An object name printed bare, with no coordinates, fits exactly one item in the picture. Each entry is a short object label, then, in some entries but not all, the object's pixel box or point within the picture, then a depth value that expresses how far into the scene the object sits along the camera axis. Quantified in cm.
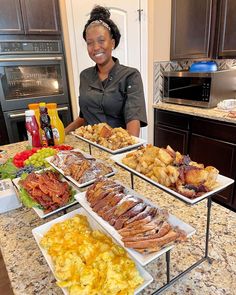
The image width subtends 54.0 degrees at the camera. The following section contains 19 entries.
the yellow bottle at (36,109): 139
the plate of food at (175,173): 59
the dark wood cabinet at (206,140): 210
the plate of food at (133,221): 51
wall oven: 235
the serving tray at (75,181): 78
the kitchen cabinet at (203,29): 223
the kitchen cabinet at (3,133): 240
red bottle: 133
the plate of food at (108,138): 91
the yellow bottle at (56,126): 138
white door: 248
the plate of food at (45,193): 79
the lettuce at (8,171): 110
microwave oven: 230
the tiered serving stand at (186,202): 57
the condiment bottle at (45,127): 131
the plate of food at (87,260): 51
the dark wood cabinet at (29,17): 224
